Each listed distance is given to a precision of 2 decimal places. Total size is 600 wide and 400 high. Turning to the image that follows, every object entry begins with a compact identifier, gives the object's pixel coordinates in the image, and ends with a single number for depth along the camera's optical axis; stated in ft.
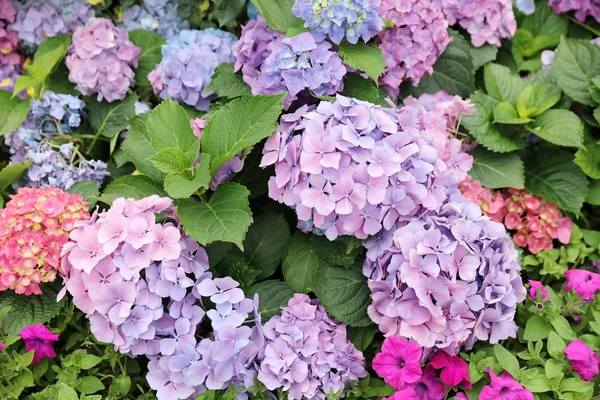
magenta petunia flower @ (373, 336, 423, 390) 5.90
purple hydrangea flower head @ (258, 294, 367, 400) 6.09
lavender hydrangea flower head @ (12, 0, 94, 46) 8.87
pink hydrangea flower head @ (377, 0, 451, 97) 7.75
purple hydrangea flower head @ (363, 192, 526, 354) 5.97
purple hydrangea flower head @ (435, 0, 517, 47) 8.65
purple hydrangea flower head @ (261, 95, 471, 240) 6.06
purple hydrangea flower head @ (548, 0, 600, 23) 9.16
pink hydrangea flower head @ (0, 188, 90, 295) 6.31
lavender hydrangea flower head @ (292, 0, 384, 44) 6.63
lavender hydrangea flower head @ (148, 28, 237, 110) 7.80
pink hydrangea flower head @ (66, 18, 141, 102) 8.18
